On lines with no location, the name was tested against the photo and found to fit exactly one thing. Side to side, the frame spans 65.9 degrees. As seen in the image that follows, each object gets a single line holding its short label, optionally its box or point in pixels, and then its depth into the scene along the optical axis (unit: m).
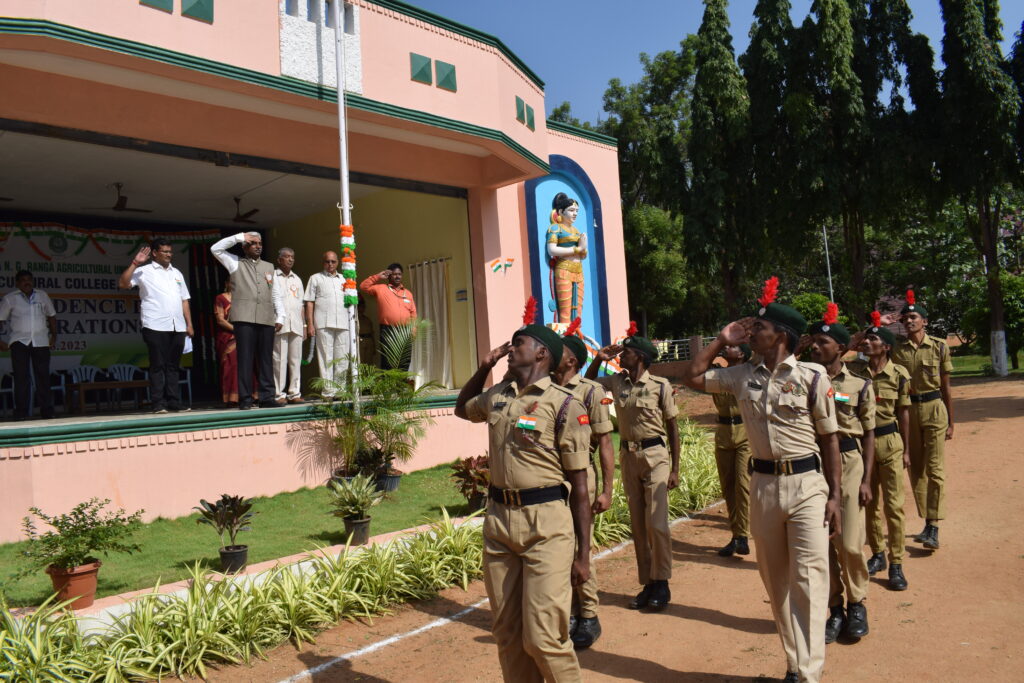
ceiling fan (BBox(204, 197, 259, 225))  12.65
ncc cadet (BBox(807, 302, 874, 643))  4.75
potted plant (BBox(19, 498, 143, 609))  4.86
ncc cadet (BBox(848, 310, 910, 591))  5.70
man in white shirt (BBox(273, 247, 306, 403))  9.34
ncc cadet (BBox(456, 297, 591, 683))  3.40
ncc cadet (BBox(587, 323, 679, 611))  5.48
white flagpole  8.43
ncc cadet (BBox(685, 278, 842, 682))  3.88
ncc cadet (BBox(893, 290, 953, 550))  6.52
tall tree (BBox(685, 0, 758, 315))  19.42
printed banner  11.86
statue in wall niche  12.99
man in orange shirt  10.19
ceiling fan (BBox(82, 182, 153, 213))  11.17
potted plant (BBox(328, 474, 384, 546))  6.46
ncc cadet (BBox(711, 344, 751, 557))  6.77
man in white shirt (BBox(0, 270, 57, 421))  8.69
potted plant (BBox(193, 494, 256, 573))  5.54
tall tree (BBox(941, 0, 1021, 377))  16.36
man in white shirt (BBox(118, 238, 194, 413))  8.09
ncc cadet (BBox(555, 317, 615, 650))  4.55
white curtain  12.30
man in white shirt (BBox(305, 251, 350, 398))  9.46
